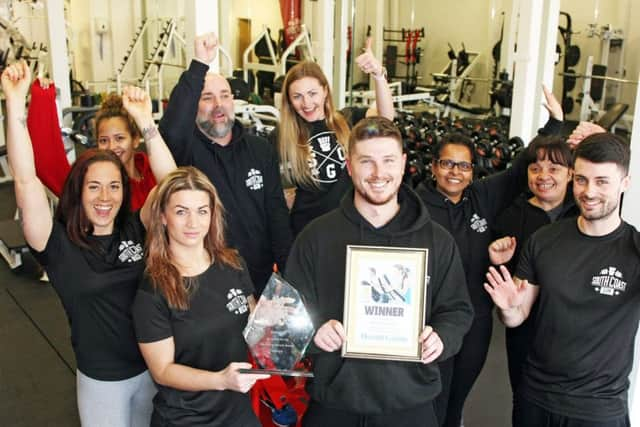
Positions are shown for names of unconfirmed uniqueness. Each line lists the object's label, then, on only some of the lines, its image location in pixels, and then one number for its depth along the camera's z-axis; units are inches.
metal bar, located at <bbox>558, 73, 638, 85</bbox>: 340.6
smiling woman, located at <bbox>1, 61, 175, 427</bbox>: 75.1
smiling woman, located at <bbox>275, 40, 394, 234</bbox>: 101.3
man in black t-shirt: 71.6
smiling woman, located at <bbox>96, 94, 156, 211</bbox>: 99.1
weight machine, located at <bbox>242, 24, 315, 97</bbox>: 341.1
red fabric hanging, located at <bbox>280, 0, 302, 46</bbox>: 403.5
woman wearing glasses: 96.9
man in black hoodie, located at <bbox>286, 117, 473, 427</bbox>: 66.7
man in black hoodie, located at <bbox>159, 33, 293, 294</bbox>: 90.7
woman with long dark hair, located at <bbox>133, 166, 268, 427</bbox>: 68.7
